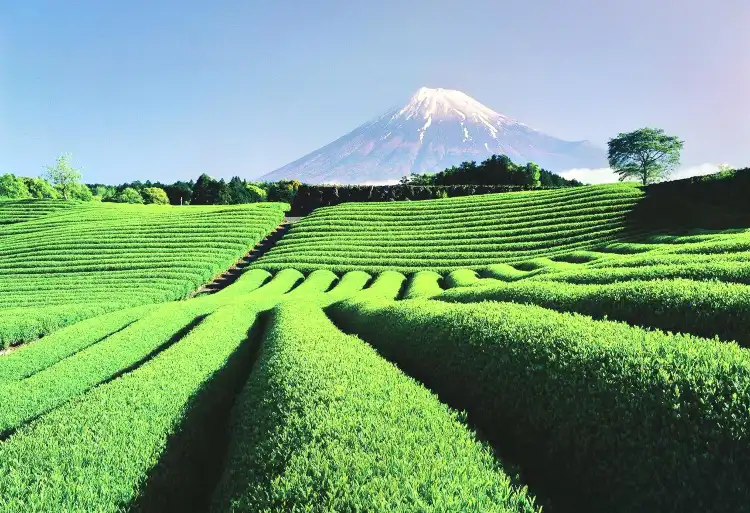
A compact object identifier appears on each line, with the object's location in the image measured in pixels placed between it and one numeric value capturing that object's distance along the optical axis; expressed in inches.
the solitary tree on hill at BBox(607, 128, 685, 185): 3823.8
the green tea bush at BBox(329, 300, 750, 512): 182.7
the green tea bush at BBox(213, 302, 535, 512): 180.4
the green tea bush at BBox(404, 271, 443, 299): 984.3
